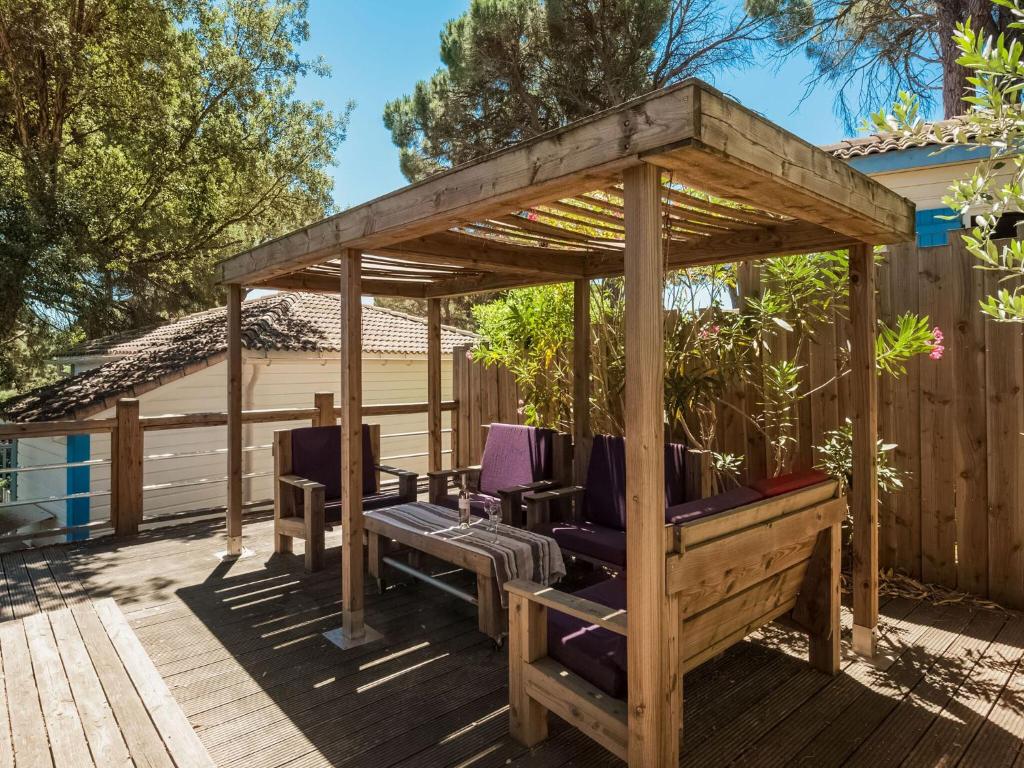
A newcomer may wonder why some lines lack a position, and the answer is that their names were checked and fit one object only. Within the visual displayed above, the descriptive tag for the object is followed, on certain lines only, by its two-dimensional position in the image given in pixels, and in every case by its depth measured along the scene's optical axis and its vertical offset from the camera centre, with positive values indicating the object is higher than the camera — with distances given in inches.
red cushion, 96.1 -15.1
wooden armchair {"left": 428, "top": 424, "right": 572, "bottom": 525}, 173.3 -22.1
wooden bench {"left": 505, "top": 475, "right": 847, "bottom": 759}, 77.7 -32.0
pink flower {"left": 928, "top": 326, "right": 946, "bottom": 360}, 131.6 +9.3
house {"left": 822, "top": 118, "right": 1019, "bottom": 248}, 231.9 +84.4
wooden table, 119.6 -34.6
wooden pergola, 70.4 +27.1
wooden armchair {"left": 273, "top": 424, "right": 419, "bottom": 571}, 162.2 -26.0
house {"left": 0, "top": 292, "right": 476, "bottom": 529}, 348.5 +4.6
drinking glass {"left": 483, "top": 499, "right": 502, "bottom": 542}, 134.1 -26.9
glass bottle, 141.0 -27.3
